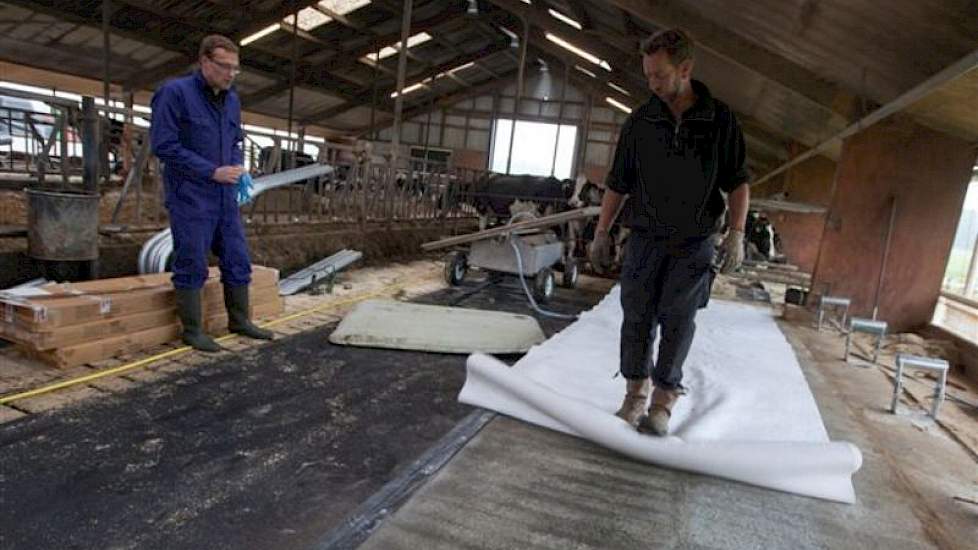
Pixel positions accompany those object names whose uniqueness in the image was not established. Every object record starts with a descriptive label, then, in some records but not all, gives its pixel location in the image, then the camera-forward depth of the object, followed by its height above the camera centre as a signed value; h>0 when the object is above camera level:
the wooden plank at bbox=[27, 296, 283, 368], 2.62 -0.86
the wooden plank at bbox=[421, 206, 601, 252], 4.47 -0.11
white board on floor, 3.44 -0.80
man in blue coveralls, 2.89 +0.06
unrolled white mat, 1.91 -0.72
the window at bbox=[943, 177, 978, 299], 6.89 +0.06
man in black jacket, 2.04 +0.08
